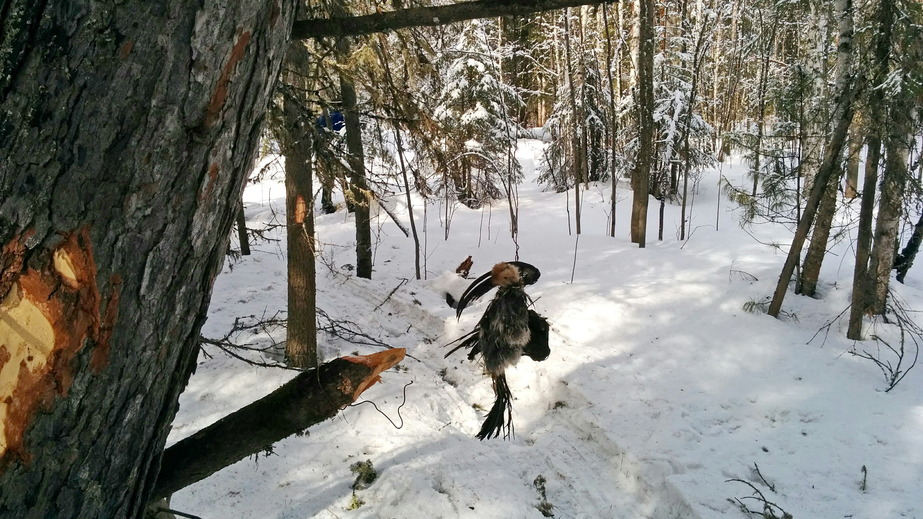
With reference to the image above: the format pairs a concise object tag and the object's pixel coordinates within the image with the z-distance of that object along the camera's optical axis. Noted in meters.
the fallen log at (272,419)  1.37
